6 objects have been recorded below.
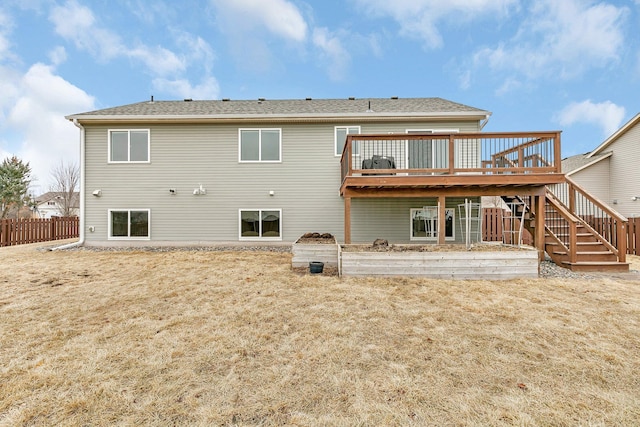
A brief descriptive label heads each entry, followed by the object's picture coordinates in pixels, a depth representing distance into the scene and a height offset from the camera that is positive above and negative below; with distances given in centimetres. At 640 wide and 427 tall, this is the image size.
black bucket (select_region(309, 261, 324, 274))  597 -103
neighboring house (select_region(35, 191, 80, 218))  3967 +169
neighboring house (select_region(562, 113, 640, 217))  1244 +206
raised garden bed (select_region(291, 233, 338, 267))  648 -83
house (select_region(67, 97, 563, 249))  958 +128
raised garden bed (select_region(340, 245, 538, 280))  569 -93
